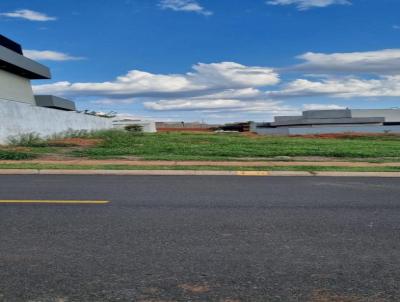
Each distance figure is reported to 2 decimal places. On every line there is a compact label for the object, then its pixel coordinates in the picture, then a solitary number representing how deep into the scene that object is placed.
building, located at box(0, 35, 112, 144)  23.44
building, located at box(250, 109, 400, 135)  90.38
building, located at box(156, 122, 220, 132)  119.25
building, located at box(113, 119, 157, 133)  71.54
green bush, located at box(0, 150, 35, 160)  17.69
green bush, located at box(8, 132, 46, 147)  23.05
